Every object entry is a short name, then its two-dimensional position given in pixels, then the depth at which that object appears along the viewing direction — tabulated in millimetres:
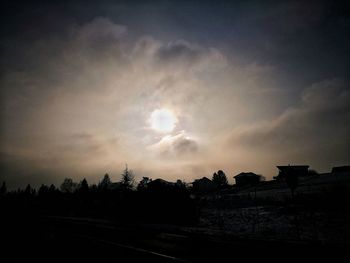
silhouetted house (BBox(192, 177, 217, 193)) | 102494
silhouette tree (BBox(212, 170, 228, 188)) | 139800
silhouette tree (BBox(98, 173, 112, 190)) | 154225
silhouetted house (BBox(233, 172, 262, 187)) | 87175
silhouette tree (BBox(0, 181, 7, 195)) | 131050
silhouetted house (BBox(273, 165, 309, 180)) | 68194
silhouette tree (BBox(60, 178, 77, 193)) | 172625
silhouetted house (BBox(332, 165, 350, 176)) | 70750
